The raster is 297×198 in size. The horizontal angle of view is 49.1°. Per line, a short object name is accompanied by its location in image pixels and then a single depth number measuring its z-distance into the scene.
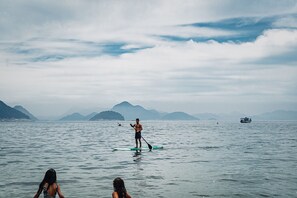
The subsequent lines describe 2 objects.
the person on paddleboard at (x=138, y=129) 33.00
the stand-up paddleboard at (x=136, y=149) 33.72
